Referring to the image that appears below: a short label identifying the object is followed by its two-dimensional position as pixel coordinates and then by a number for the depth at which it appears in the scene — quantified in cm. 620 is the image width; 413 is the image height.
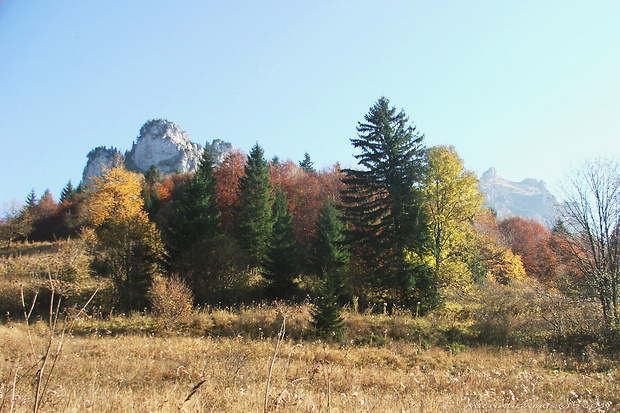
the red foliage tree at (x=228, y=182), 3692
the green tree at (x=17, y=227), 4234
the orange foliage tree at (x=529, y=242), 4549
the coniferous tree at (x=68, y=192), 6545
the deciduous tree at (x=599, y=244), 1433
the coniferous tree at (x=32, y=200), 6470
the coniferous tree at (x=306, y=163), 6606
